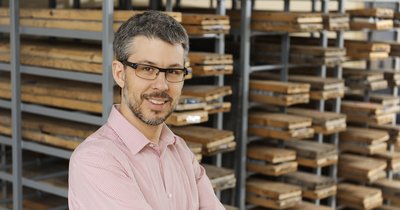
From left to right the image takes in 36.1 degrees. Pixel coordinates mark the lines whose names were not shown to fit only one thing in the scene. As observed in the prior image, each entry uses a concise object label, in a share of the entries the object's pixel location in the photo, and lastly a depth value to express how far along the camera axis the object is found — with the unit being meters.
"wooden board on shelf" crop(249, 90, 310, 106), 5.33
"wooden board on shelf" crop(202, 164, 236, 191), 4.72
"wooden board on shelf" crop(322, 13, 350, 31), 5.71
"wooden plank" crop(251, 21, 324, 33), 5.26
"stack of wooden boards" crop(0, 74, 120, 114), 4.10
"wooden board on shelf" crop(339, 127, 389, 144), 6.50
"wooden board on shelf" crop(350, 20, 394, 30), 6.50
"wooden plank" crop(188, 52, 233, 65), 4.60
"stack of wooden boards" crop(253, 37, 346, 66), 5.85
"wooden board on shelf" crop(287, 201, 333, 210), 5.73
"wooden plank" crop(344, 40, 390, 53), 6.50
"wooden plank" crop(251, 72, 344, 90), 5.82
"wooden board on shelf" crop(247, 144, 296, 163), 5.39
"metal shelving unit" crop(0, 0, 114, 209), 4.00
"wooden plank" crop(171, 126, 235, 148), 4.67
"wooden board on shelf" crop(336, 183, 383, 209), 6.32
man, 1.87
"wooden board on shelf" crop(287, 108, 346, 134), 5.79
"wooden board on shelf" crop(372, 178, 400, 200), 6.83
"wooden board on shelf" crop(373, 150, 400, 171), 6.90
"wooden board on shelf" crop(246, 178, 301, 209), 5.32
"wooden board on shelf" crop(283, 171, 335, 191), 5.81
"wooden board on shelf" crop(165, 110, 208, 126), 4.29
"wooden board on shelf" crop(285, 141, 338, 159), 5.77
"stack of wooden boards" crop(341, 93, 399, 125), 6.57
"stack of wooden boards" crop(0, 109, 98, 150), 4.27
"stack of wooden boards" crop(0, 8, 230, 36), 3.90
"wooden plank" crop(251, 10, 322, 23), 5.25
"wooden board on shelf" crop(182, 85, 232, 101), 4.61
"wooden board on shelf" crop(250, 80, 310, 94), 5.32
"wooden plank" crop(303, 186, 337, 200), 5.79
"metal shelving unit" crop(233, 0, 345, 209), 5.27
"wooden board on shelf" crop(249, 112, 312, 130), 5.33
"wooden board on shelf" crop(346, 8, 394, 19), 6.51
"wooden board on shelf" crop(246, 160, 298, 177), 5.39
